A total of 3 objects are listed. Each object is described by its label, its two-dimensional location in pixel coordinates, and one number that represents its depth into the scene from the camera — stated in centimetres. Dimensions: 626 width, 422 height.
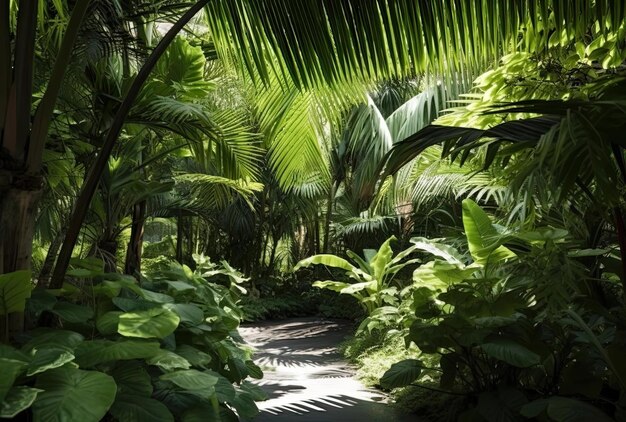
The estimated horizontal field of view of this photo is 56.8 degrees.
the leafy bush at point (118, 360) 192
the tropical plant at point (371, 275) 734
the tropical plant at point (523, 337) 293
